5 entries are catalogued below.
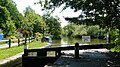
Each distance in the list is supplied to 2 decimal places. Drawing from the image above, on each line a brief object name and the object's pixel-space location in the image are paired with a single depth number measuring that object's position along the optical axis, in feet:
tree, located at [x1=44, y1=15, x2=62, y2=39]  107.88
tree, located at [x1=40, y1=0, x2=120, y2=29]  19.31
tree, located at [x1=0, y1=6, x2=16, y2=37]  68.52
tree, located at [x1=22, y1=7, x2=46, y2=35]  90.15
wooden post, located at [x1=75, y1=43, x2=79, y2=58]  20.49
